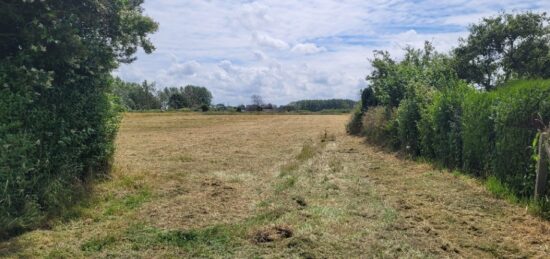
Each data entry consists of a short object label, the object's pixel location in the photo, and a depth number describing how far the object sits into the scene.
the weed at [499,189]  7.46
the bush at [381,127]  16.66
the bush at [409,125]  14.31
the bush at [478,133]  8.92
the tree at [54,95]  5.93
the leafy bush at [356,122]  24.72
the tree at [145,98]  99.12
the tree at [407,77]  15.77
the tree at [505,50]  31.75
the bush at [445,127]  11.01
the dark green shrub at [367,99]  24.07
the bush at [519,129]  7.22
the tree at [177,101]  100.31
